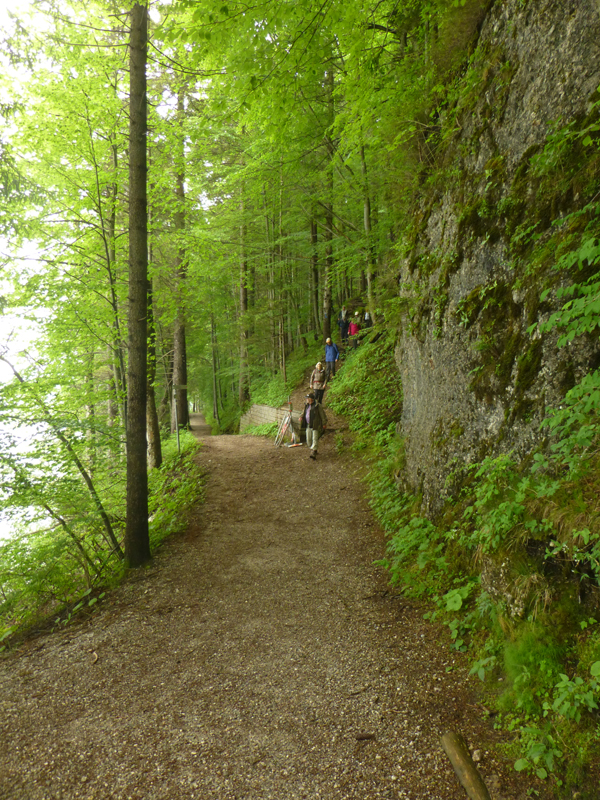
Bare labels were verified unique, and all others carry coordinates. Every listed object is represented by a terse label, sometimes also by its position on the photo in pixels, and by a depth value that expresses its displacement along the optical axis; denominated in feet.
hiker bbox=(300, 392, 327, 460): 34.91
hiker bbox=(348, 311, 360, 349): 52.72
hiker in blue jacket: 49.32
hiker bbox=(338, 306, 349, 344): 55.01
